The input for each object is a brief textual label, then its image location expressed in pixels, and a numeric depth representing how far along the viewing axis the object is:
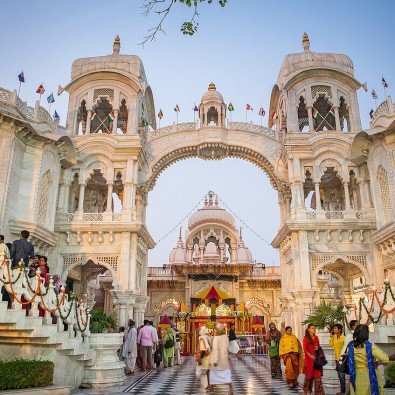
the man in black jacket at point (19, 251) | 9.14
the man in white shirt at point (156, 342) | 13.84
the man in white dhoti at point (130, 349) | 12.57
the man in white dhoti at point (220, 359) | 8.31
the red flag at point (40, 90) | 18.28
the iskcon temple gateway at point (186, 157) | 15.03
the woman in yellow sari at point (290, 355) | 9.62
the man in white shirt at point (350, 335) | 6.89
